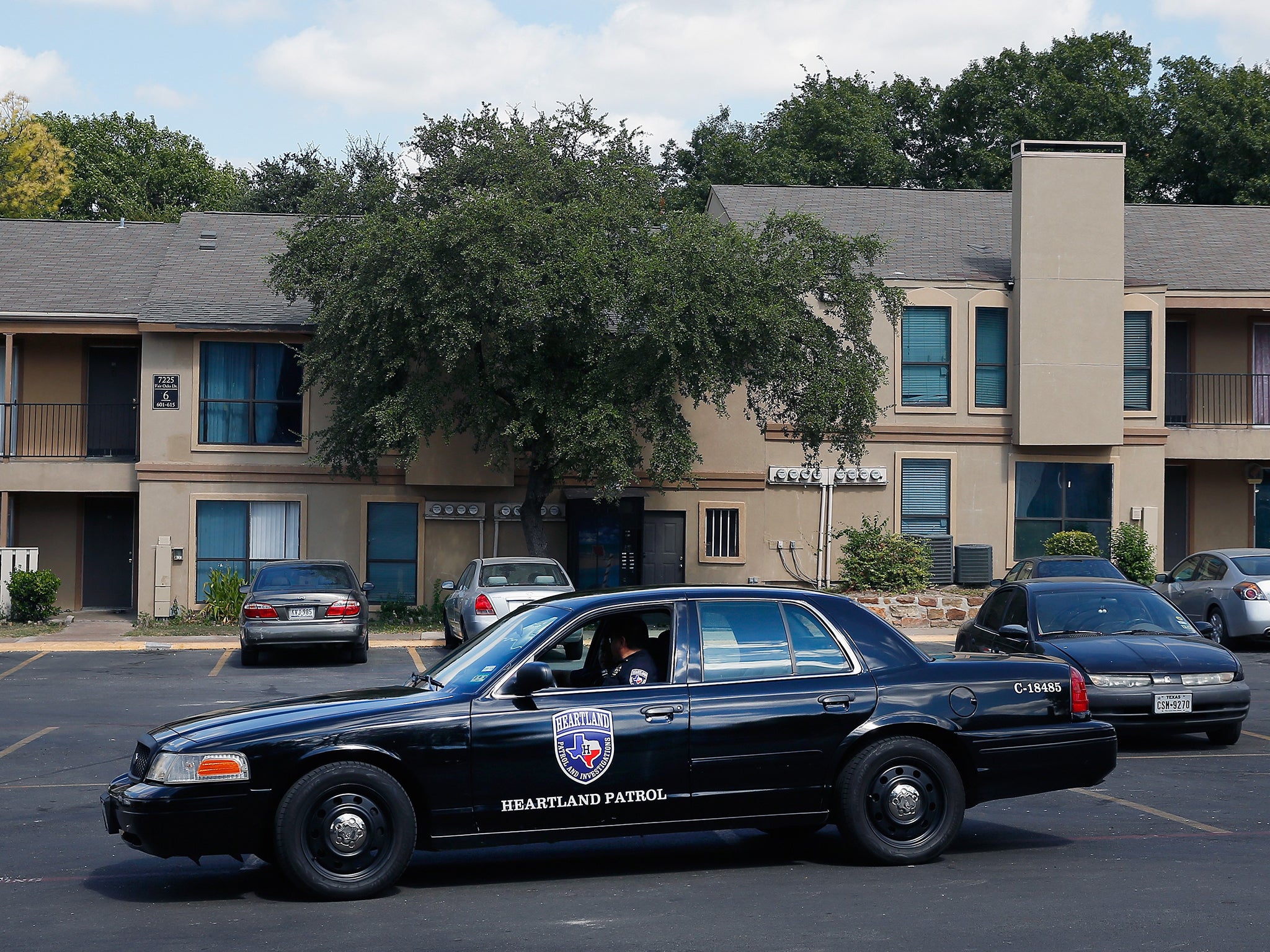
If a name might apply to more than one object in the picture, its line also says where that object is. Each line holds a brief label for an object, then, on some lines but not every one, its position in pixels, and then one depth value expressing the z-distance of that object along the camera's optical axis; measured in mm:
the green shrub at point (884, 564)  24998
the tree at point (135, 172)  53750
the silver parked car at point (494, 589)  18484
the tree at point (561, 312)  21672
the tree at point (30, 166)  49969
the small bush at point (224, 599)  24953
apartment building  26188
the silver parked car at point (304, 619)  19219
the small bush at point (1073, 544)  25422
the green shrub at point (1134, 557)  25719
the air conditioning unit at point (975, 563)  26625
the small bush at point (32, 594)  24047
